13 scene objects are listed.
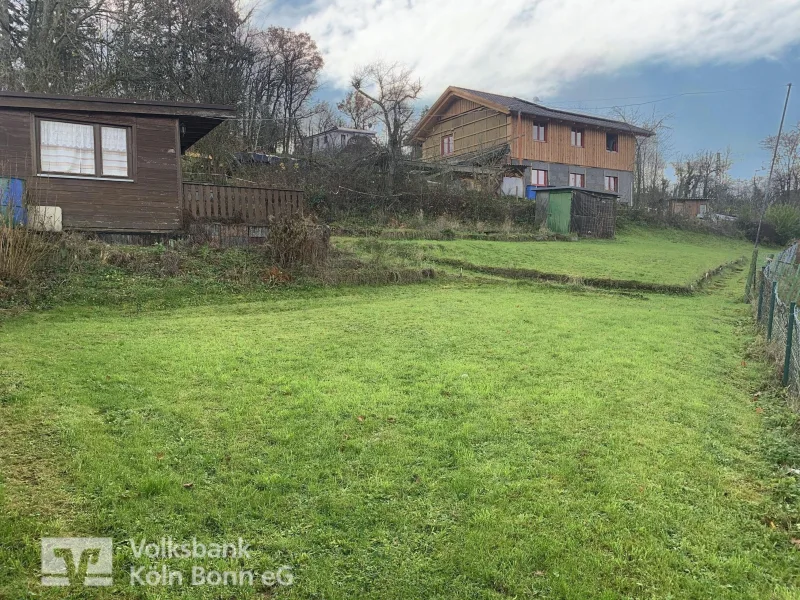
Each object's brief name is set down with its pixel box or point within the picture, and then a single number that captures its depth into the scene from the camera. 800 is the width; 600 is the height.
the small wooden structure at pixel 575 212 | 28.14
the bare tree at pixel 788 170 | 53.16
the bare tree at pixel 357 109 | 45.53
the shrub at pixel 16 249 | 9.64
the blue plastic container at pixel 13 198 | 10.30
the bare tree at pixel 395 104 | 28.20
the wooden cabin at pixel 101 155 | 12.70
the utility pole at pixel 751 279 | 15.38
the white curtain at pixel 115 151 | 13.57
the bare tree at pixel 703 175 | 55.88
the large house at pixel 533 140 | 35.34
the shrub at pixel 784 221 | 38.50
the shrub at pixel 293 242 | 13.53
